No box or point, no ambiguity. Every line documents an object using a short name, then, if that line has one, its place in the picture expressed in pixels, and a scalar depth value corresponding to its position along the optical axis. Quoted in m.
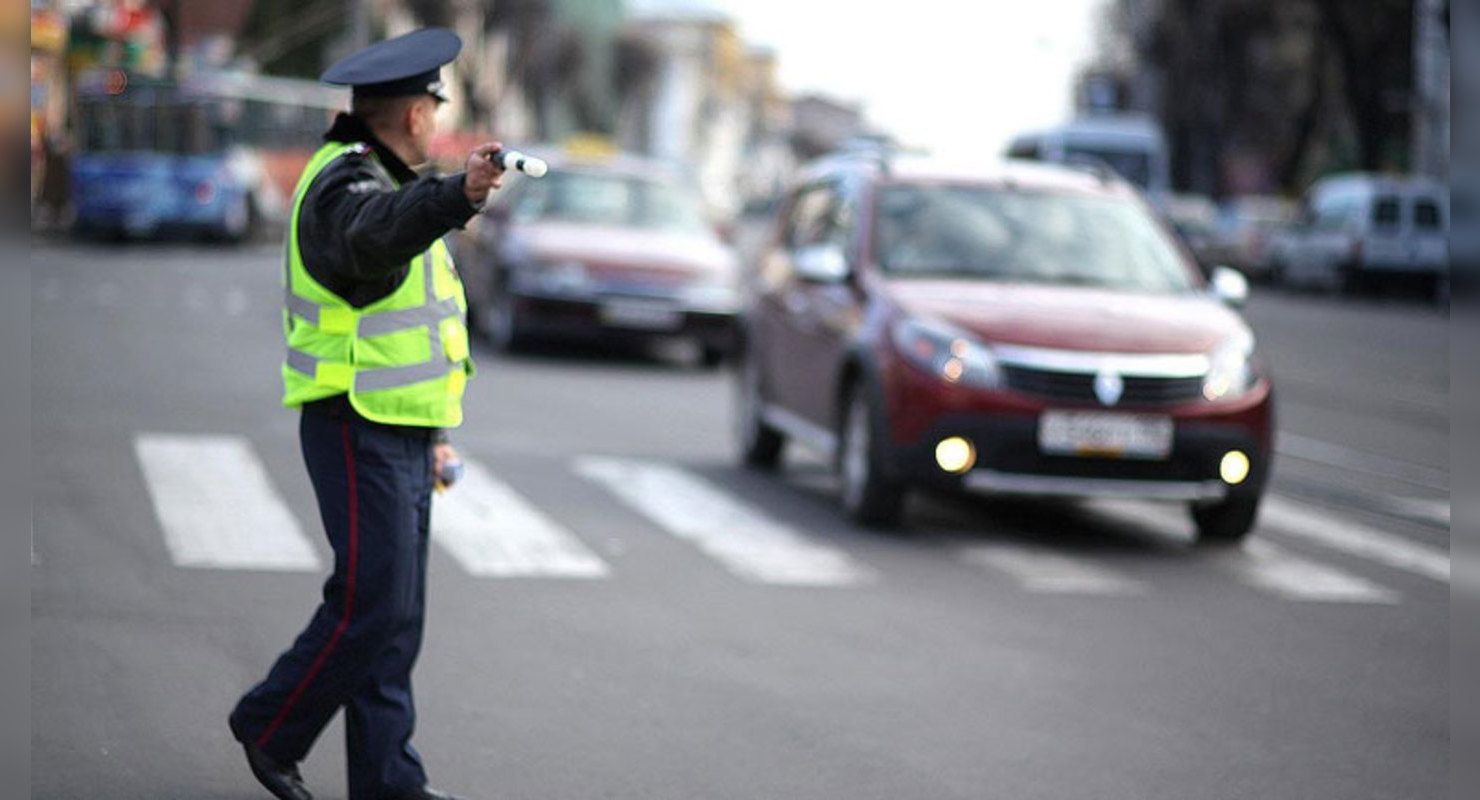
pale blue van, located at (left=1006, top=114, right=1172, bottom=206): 48.66
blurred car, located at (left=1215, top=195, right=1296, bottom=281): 51.50
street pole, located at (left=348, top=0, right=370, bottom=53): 66.81
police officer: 5.44
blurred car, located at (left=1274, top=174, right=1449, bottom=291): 42.16
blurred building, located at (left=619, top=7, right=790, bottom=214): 164.75
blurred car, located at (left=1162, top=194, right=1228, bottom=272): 49.74
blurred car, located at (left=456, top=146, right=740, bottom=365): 20.19
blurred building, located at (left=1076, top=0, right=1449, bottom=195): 52.09
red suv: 10.40
